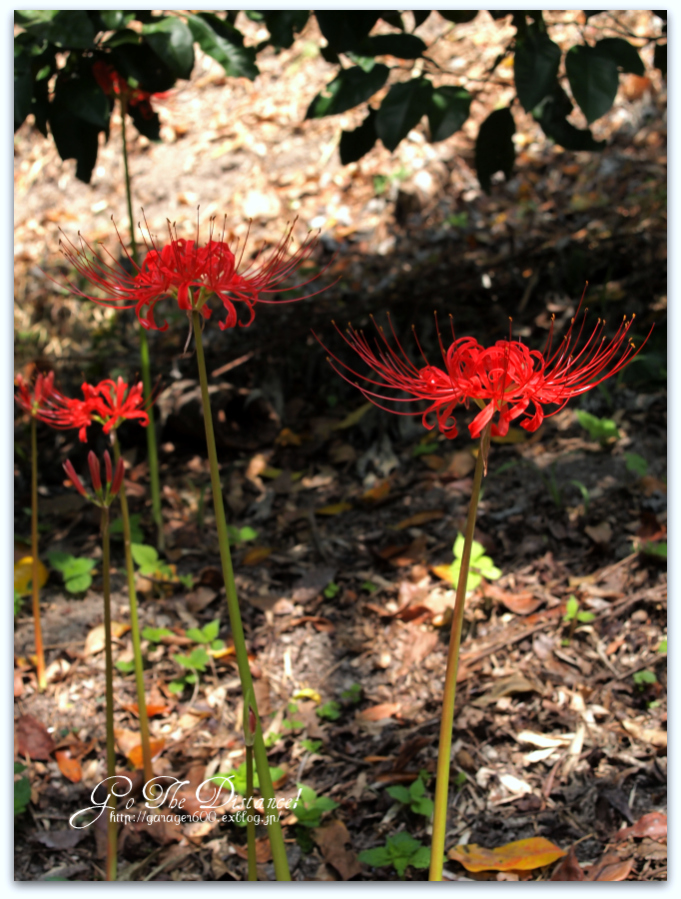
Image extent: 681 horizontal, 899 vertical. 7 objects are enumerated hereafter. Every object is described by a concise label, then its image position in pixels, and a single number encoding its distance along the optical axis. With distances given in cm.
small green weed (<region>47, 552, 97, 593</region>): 234
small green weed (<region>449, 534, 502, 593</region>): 211
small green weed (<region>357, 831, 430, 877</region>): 145
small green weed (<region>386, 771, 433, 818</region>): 159
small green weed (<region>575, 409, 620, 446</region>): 253
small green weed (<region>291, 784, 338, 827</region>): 158
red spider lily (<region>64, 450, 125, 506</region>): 127
